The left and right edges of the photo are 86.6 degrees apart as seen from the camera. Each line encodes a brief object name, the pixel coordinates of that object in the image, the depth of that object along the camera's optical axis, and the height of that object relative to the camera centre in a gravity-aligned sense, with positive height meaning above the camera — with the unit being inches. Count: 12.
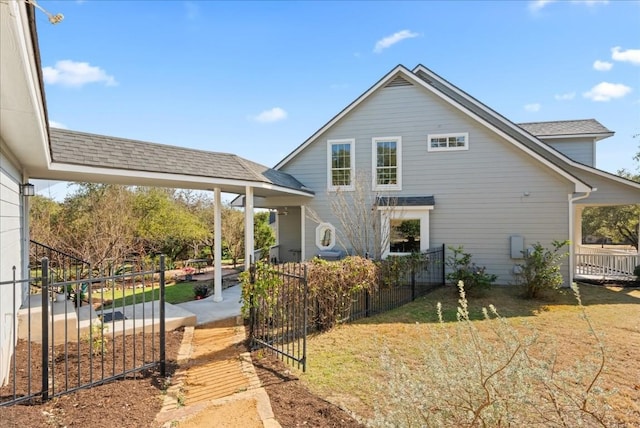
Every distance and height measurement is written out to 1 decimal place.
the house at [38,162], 101.2 +41.9
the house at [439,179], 459.8 +56.2
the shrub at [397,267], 348.2 -54.6
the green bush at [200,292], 409.4 -91.5
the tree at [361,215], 473.6 +3.0
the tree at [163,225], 644.1 -16.2
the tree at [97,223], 474.3 -10.3
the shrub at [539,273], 388.2 -64.8
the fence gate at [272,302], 239.6 -61.6
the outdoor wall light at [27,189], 274.5 +23.0
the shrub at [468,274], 401.7 -69.6
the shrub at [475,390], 101.6 -56.5
